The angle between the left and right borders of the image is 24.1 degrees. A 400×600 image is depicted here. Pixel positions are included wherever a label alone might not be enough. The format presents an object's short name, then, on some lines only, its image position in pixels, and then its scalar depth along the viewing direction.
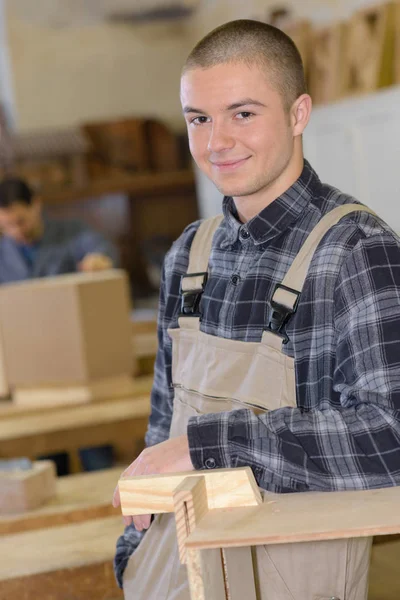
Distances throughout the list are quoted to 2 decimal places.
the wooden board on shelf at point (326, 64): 4.41
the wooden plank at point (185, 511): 1.23
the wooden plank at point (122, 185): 6.88
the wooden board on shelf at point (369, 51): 4.05
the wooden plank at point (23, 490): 2.24
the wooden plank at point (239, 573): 1.24
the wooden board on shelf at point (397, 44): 4.05
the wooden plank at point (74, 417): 2.95
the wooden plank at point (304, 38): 4.74
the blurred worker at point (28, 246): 4.48
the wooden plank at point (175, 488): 1.31
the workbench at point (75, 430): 2.93
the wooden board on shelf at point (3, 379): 3.31
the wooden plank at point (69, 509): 2.18
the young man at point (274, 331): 1.35
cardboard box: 3.12
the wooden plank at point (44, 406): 3.20
